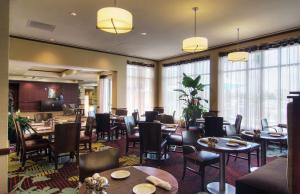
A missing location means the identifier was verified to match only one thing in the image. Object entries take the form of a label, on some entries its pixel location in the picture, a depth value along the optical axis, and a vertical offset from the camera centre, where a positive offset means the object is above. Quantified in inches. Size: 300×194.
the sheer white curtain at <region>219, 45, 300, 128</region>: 214.5 +18.0
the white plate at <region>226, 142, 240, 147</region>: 116.3 -26.3
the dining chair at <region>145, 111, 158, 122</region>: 263.8 -21.5
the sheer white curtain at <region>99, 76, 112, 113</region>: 390.3 +8.4
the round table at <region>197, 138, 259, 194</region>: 108.7 -28.0
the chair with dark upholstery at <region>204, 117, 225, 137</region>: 200.2 -27.5
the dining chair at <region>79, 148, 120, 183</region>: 83.4 -27.2
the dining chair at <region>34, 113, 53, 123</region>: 239.3 -20.8
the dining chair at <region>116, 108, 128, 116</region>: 302.6 -19.2
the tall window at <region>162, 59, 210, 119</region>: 299.0 +33.9
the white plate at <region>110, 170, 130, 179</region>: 72.1 -27.7
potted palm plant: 249.9 -5.9
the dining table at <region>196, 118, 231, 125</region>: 246.4 -26.5
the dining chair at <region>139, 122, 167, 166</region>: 157.8 -30.9
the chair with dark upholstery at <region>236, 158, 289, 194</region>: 68.7 -29.9
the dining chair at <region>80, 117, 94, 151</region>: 192.1 -35.2
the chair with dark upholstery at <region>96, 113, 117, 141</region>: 254.1 -30.1
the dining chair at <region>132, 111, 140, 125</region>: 275.7 -22.4
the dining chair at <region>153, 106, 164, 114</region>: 331.2 -16.1
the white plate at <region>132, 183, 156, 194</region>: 61.1 -27.9
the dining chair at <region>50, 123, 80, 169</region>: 156.6 -31.8
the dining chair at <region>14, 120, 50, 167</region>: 161.5 -37.7
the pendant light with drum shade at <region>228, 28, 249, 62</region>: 208.7 +45.0
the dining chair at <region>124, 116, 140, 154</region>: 193.3 -32.6
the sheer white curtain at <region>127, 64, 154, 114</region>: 344.5 +20.2
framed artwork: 608.1 +19.1
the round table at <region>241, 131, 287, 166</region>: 146.9 -29.2
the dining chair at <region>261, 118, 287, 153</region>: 200.9 -26.7
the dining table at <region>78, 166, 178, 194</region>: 62.6 -28.2
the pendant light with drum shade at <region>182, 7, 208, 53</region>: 158.7 +44.4
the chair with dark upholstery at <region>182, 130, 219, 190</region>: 124.2 -36.8
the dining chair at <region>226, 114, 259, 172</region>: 177.6 -29.6
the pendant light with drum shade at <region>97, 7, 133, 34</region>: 105.4 +43.4
